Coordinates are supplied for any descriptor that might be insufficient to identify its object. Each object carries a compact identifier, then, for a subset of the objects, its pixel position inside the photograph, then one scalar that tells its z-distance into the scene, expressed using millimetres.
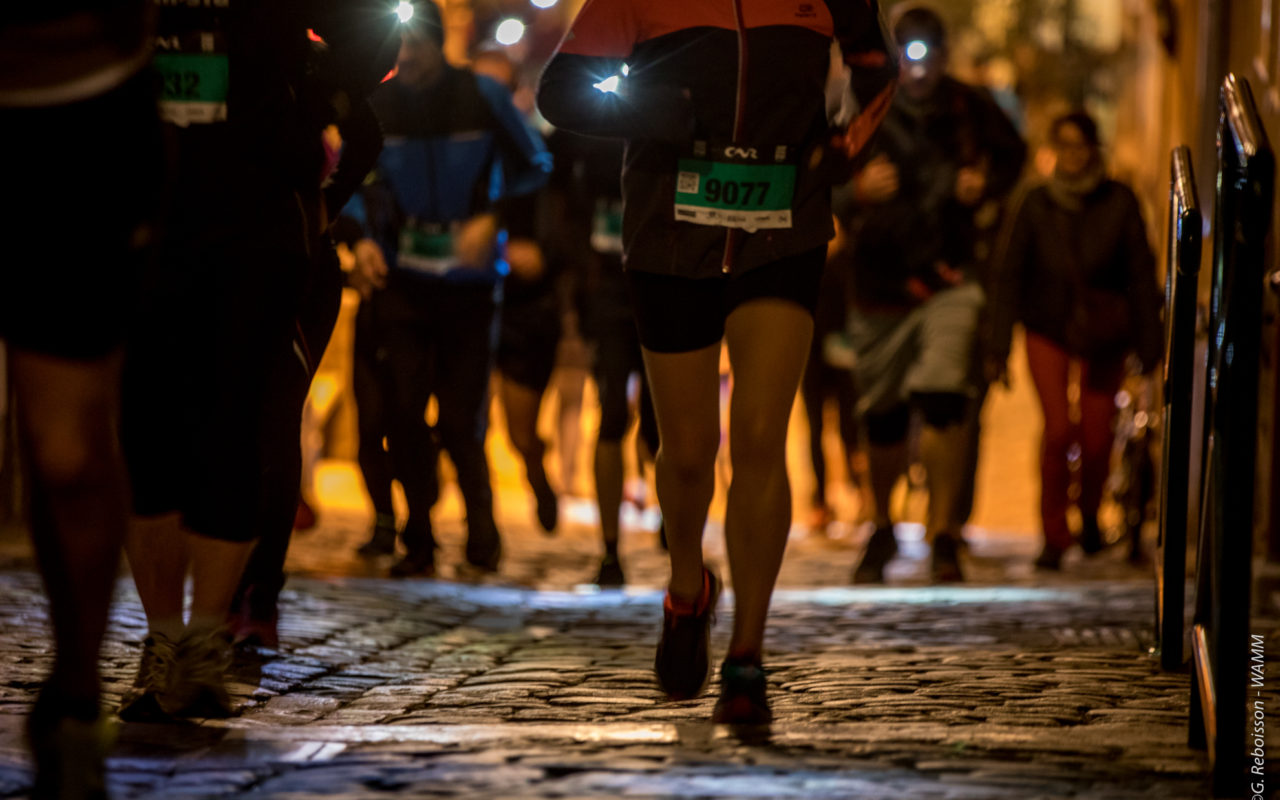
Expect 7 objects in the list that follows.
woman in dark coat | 19359
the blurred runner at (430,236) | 17312
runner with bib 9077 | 9172
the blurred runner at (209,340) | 8891
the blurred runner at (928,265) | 17859
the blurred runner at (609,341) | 17547
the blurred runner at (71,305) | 6645
